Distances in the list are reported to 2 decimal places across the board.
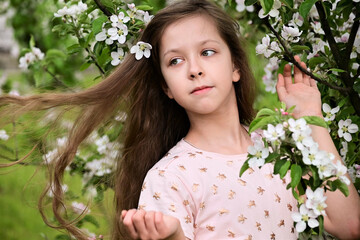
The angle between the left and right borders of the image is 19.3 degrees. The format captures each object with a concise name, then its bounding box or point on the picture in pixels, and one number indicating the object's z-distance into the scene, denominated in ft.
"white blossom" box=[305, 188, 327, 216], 9.75
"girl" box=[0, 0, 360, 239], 12.10
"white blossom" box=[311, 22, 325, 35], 14.68
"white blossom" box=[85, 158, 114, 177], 16.99
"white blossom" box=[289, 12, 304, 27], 14.11
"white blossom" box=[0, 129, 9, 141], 17.64
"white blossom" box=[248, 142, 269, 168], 9.66
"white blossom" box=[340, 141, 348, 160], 13.94
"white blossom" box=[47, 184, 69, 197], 16.56
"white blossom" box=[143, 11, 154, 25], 14.43
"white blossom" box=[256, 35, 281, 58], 12.90
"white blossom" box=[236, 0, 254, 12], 14.86
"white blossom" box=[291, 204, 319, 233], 9.90
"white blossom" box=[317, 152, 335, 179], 9.59
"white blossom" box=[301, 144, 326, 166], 9.54
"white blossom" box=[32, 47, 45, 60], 19.21
